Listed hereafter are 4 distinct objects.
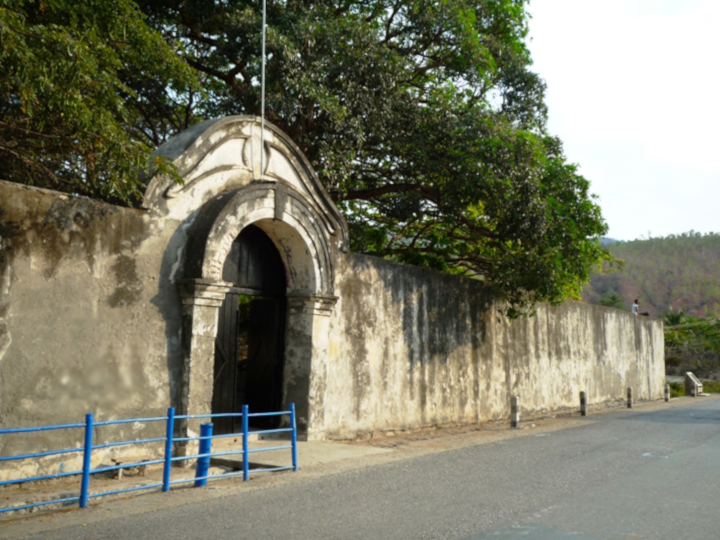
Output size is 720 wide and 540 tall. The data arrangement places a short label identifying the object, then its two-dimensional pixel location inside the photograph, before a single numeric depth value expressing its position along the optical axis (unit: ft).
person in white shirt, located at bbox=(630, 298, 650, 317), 84.95
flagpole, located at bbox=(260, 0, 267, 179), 31.24
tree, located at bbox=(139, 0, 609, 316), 38.37
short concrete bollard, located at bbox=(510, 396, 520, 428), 43.73
